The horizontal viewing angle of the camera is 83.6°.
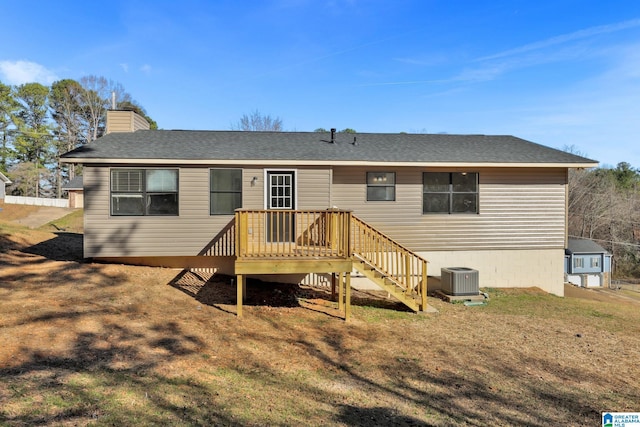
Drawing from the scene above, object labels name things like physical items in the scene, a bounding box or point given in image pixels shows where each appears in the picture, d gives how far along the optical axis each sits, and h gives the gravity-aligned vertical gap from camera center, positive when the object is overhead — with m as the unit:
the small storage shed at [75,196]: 36.19 +1.18
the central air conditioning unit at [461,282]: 10.17 -2.09
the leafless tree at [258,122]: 42.09 +10.21
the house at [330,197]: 9.42 +0.32
